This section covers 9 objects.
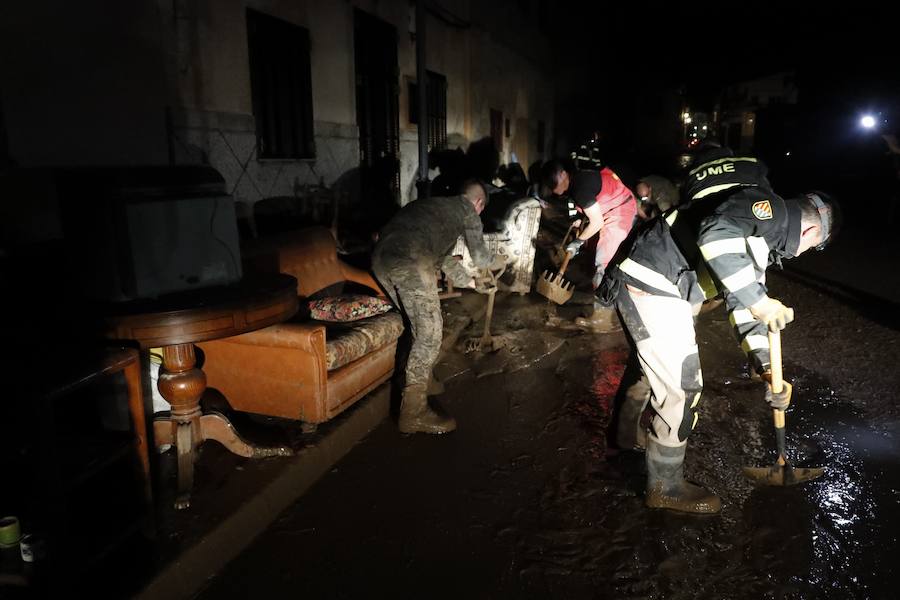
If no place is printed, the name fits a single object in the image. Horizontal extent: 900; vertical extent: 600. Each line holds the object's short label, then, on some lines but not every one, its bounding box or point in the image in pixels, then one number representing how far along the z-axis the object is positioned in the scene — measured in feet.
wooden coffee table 8.77
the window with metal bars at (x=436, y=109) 40.01
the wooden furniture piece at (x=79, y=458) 7.15
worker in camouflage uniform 13.98
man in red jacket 21.83
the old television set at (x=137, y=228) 9.03
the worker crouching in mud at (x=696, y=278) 9.23
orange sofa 12.27
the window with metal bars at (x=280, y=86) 22.79
